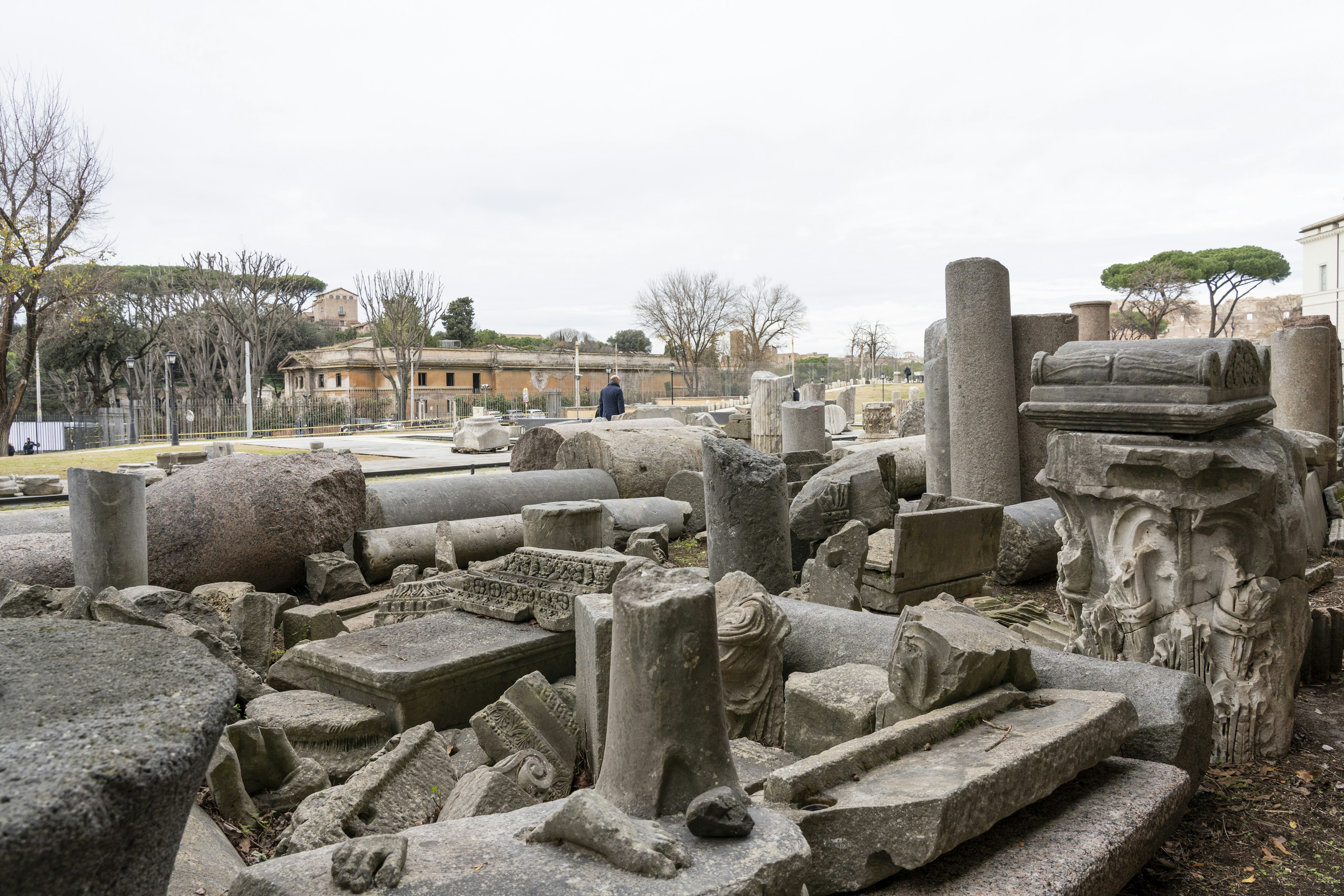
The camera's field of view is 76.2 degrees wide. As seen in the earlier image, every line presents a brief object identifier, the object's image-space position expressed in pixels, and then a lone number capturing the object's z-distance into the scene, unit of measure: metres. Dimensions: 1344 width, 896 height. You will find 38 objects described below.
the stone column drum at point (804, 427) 13.26
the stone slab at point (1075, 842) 2.28
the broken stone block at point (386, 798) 2.89
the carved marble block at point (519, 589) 4.83
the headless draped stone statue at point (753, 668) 3.83
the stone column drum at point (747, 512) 5.61
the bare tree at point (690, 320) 57.25
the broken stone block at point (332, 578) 6.60
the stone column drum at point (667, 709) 2.20
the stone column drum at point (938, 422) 8.47
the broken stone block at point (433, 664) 4.17
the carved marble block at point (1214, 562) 3.32
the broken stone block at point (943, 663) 2.96
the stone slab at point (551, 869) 1.92
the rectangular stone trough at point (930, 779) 2.29
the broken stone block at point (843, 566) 5.66
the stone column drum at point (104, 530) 5.47
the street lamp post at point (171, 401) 20.44
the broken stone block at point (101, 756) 1.13
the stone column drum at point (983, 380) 7.60
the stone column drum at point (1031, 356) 7.71
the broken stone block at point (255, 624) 5.01
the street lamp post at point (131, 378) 40.84
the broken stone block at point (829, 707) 3.25
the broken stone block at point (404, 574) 6.43
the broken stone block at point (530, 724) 3.60
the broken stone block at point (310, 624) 5.26
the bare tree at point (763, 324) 57.62
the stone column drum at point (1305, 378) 9.32
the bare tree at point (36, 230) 17.23
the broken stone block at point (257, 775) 3.28
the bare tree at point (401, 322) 42.75
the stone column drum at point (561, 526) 6.50
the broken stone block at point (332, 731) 3.96
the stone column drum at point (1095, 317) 13.18
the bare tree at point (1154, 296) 38.34
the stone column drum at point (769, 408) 17.23
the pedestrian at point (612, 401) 16.84
